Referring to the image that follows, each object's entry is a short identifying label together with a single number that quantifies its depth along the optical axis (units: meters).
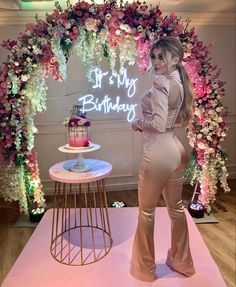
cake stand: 1.82
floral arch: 2.21
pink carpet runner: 1.69
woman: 1.52
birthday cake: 1.84
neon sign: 3.24
